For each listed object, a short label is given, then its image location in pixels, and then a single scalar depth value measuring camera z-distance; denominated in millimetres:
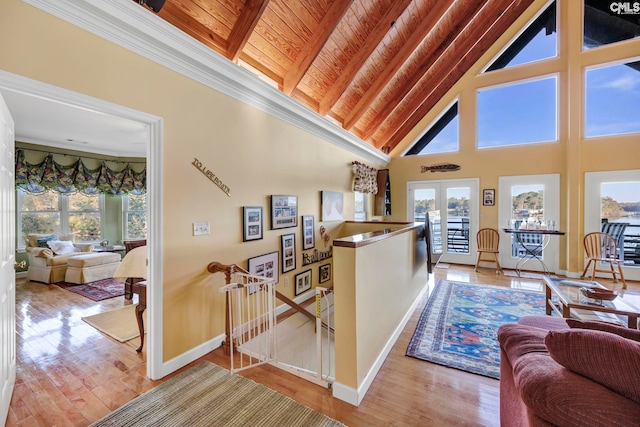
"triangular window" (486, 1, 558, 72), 5383
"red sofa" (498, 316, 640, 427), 847
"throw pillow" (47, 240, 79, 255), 5121
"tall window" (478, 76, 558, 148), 5477
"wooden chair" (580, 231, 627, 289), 4785
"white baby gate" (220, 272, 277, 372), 2283
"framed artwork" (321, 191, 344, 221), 4516
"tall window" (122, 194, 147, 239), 6859
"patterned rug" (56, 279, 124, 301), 4164
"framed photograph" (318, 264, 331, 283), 4504
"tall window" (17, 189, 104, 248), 5379
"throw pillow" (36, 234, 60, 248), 5168
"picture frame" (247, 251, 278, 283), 3076
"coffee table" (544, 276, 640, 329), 2238
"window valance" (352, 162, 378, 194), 5609
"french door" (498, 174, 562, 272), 5453
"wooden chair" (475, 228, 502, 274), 5770
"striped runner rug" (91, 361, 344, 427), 1705
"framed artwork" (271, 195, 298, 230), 3389
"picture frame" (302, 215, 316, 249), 4020
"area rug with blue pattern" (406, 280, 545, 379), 2447
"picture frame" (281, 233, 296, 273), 3601
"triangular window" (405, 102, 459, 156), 6395
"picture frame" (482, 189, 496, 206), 5945
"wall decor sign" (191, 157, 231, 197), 2443
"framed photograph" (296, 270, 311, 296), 3941
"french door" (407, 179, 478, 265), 6234
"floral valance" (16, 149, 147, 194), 5082
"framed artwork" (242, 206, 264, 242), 2955
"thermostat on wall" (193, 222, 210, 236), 2436
